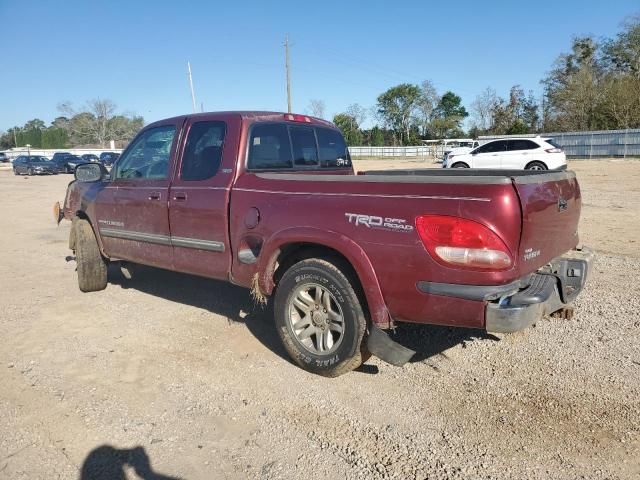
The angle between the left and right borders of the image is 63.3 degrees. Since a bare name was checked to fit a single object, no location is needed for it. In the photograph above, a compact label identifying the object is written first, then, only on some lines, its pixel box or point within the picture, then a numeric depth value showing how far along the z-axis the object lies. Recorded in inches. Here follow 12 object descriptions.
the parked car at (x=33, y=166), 1589.6
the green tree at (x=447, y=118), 3280.0
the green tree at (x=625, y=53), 2037.4
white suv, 830.4
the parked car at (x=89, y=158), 1757.1
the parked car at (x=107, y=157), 1782.1
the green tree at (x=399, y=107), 3681.1
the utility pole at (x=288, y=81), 1895.9
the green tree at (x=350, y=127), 3178.2
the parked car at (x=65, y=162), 1678.2
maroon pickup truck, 120.0
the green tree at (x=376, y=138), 3179.1
